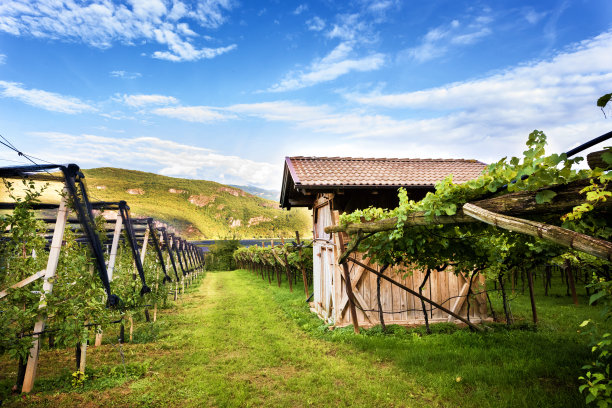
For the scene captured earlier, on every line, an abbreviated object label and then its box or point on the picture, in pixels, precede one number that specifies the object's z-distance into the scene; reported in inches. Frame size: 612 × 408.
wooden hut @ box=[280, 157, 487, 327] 335.3
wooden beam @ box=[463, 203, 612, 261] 75.7
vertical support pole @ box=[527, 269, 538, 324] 325.3
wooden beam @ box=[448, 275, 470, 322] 348.5
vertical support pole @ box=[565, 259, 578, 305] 426.7
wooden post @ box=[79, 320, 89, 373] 222.9
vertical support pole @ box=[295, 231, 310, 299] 595.8
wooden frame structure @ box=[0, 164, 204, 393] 200.5
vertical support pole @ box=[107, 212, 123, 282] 310.3
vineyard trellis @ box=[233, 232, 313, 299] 618.9
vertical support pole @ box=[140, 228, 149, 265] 458.6
